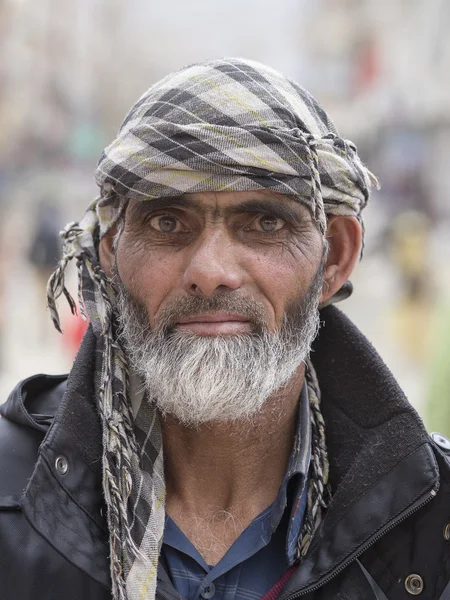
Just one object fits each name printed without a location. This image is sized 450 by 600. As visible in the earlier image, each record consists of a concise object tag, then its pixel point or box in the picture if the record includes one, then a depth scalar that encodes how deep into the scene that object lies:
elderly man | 2.06
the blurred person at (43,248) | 11.94
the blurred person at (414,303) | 11.55
